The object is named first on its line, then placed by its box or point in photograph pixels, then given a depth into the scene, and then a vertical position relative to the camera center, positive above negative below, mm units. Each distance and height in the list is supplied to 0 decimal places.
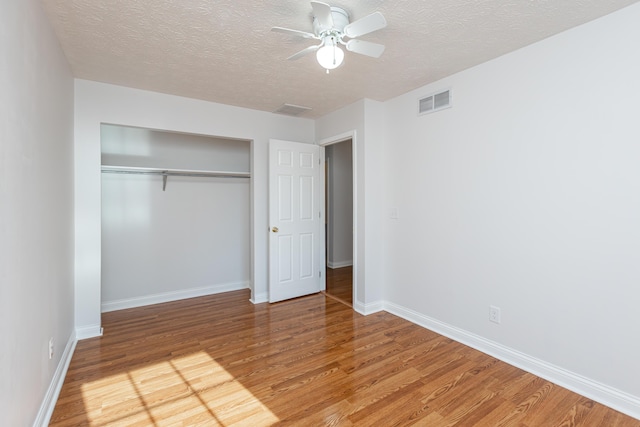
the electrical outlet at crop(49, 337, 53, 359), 2019 -860
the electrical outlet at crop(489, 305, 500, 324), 2602 -864
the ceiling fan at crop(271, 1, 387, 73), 1802 +1093
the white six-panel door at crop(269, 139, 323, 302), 3934 -72
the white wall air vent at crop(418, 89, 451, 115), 2965 +1107
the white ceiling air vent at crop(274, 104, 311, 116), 3784 +1338
